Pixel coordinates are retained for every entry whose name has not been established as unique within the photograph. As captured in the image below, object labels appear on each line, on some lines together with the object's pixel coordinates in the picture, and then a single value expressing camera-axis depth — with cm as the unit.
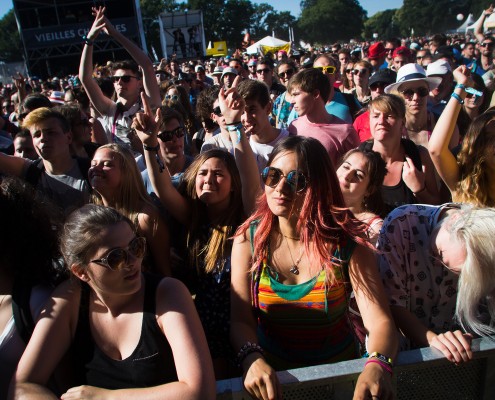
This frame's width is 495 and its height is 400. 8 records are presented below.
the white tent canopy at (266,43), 2213
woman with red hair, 185
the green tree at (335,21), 10006
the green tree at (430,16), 9475
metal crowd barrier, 153
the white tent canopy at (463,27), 4053
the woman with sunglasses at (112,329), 155
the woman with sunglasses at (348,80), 706
